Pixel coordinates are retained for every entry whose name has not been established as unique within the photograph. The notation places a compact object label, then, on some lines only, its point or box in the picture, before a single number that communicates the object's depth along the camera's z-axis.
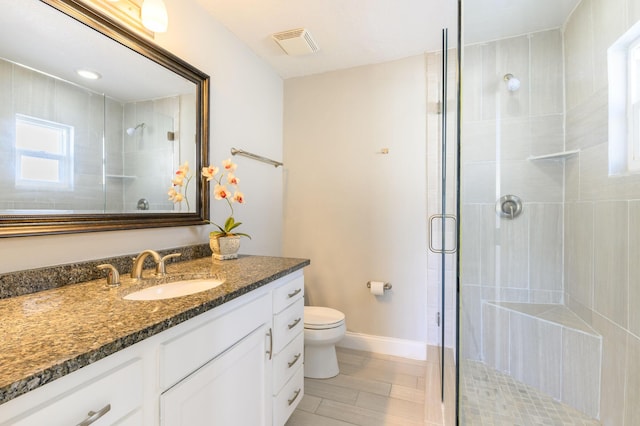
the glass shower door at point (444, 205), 1.54
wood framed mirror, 1.00
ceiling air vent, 2.00
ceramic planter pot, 1.66
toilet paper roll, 2.29
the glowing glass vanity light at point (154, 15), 1.35
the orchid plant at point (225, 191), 1.63
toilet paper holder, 2.34
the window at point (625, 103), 1.33
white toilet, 1.92
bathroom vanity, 0.56
